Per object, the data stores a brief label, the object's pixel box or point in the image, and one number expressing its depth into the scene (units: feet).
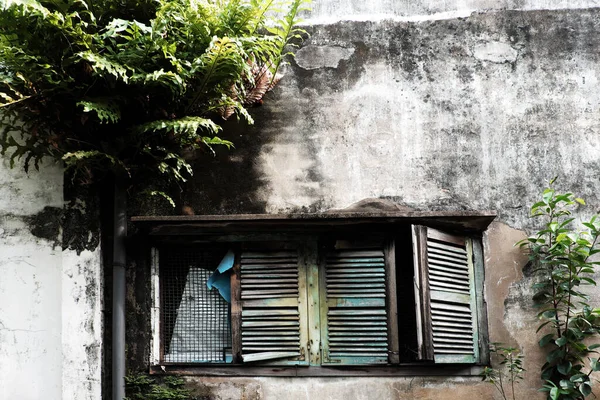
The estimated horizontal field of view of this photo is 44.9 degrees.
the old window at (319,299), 18.58
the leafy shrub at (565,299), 18.10
